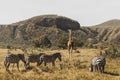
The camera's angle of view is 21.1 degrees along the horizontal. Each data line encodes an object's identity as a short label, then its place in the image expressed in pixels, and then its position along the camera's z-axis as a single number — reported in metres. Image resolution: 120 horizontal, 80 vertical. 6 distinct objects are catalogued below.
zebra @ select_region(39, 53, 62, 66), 26.49
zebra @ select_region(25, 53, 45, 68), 26.65
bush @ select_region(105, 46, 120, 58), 37.17
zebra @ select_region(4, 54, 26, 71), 24.78
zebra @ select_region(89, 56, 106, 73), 24.14
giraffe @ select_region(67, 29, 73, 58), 31.77
